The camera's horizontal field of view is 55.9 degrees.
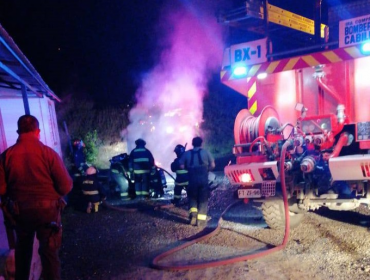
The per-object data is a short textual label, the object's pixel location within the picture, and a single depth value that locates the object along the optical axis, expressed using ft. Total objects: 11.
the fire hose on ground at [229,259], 13.60
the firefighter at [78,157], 28.09
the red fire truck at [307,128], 14.96
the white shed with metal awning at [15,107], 11.74
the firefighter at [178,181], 24.26
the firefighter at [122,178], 28.78
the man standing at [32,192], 10.30
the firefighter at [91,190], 24.79
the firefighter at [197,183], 20.53
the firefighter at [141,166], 27.43
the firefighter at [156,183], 28.51
